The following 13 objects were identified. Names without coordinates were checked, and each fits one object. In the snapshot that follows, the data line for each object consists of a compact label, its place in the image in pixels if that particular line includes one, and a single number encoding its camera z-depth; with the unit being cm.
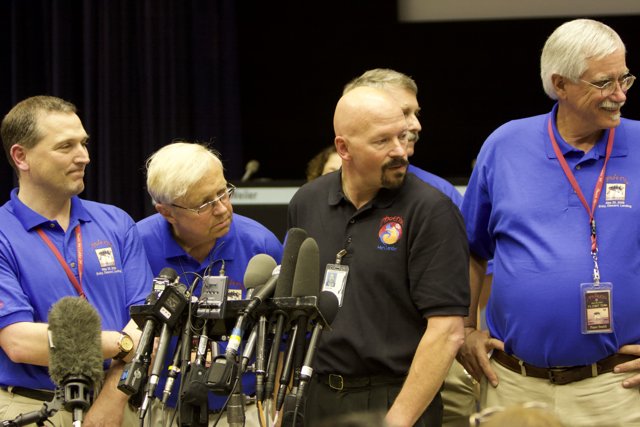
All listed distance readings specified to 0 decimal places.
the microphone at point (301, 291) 449
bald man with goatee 532
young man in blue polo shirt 587
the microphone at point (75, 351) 458
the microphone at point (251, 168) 1053
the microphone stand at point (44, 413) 454
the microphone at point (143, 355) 447
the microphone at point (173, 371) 441
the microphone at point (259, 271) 467
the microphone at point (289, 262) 457
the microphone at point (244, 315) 438
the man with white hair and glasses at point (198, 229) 620
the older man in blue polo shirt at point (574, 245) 557
